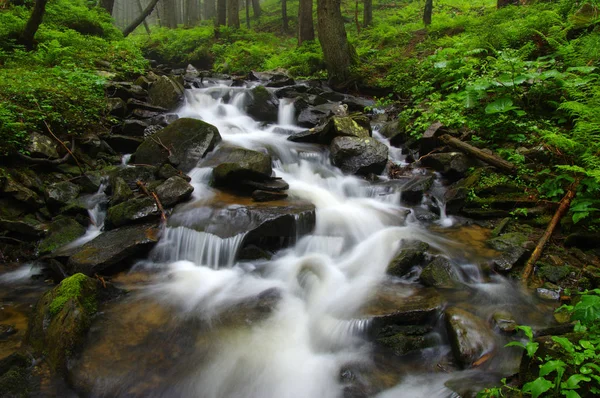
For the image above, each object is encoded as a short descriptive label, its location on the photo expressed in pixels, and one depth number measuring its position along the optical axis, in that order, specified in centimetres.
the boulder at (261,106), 1045
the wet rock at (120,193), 612
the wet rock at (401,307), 395
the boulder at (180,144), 734
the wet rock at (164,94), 973
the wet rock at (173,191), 618
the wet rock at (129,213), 574
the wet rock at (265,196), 628
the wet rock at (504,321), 376
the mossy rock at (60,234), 527
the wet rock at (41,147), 620
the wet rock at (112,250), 480
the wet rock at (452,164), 681
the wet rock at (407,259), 489
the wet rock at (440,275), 455
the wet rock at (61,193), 587
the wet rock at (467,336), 350
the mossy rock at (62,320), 349
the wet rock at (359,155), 768
